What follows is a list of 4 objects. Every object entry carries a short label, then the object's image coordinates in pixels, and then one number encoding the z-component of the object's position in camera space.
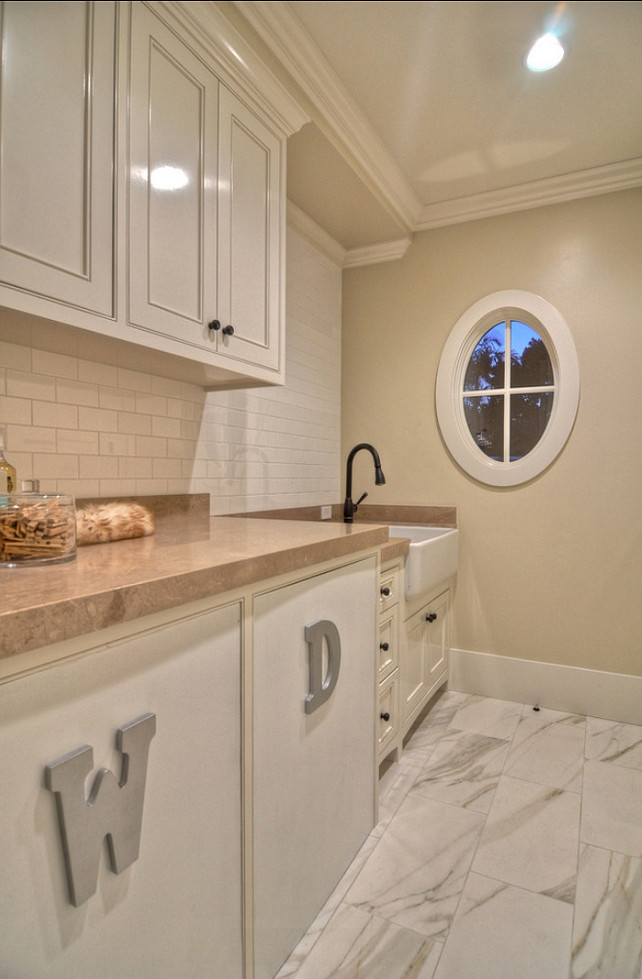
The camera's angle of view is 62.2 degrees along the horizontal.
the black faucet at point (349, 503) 2.46
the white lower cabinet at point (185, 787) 0.63
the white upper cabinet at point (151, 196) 0.94
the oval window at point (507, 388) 2.45
